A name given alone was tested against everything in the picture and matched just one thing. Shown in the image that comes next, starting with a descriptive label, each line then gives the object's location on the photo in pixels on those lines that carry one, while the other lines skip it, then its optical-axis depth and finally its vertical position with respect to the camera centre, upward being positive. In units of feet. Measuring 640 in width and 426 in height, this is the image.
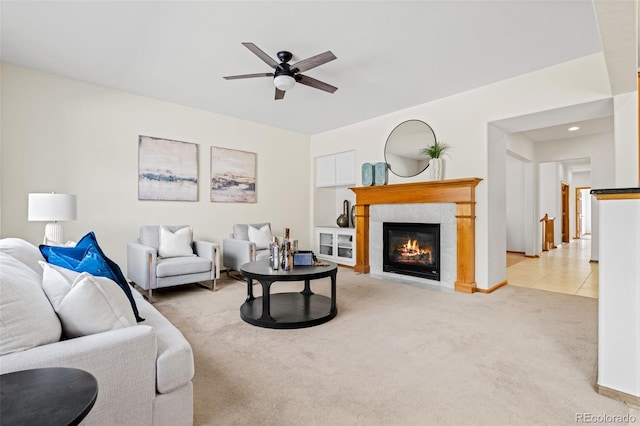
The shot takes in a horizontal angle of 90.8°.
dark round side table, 2.23 -1.44
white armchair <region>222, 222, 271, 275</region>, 14.43 -1.67
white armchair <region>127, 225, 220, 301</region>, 11.68 -1.93
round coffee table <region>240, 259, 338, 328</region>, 8.95 -3.04
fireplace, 14.48 -1.69
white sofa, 3.46 -1.70
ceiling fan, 8.85 +4.40
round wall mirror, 15.24 +3.39
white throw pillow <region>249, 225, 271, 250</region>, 15.96 -1.18
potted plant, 14.32 +2.59
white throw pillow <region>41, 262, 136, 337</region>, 4.07 -1.18
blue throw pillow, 5.41 -0.84
